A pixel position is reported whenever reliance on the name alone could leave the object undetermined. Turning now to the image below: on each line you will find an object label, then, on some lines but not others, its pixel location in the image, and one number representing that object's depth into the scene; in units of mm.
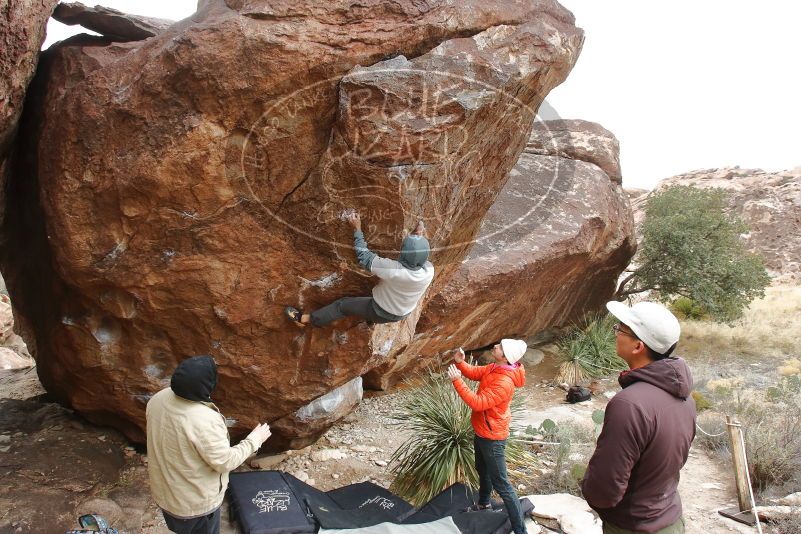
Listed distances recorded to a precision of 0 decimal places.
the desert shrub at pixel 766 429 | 5969
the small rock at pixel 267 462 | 6707
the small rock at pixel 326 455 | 7020
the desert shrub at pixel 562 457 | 6141
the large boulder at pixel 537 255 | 8766
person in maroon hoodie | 2629
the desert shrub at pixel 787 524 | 4941
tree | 12766
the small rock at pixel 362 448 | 7414
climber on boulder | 4582
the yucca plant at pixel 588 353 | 10680
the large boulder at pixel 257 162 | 4348
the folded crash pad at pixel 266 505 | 4879
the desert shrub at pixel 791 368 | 9797
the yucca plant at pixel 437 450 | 6078
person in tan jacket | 3285
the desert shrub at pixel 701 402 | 8383
